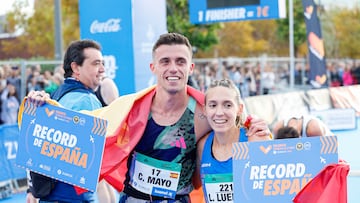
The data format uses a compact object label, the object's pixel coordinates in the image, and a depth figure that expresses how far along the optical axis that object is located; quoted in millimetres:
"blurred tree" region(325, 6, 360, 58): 44750
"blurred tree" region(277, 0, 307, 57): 41438
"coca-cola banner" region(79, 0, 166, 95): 9047
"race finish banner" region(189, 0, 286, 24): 14477
